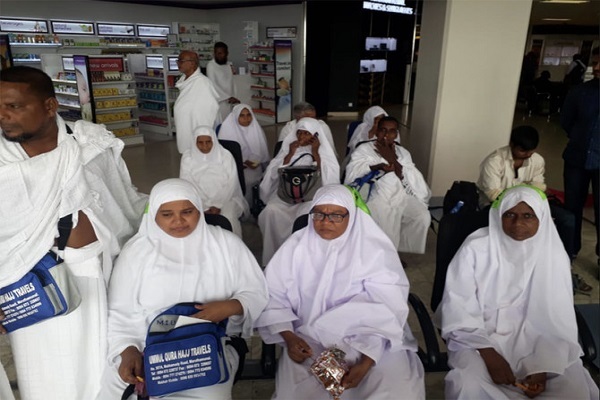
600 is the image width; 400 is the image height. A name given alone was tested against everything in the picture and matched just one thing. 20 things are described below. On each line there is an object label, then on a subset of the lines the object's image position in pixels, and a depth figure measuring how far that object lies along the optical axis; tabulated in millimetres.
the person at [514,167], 3072
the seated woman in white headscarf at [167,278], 1685
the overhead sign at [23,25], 9039
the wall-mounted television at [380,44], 11617
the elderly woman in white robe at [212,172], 3426
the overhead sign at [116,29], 10594
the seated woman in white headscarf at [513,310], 1669
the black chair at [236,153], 3619
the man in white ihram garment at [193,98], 4652
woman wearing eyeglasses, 1705
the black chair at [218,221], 2074
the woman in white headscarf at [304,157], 3576
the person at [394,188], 3305
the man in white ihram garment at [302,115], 4395
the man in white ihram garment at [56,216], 1338
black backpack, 2898
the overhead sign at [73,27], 9755
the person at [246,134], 4367
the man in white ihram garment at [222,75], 6324
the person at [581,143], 3105
